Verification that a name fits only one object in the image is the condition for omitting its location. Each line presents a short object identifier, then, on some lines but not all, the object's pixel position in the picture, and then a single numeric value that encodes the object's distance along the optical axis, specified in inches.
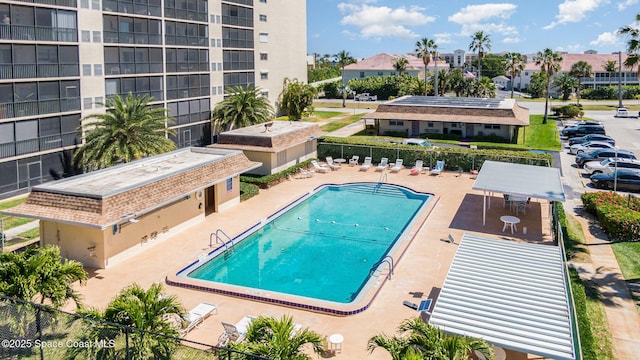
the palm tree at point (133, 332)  466.0
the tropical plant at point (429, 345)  411.8
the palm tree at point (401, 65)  3944.4
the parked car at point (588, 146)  1801.2
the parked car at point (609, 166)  1496.1
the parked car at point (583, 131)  2183.8
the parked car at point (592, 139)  1952.5
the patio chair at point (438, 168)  1549.0
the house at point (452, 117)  2064.5
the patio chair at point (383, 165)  1614.2
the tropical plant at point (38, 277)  535.5
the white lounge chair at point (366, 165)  1619.1
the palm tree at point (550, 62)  2647.6
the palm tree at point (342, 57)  4389.8
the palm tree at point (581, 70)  3622.0
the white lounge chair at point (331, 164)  1630.2
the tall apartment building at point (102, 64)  1246.9
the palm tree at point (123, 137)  1234.6
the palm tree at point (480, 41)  3422.7
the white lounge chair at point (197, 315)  661.9
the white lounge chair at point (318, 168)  1592.0
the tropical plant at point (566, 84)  3666.3
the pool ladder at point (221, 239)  975.5
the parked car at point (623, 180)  1382.9
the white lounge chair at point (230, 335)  626.8
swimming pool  859.3
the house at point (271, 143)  1445.6
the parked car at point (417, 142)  1853.8
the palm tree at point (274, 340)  428.5
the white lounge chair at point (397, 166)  1584.6
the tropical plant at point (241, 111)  1843.0
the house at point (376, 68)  4328.2
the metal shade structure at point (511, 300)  543.5
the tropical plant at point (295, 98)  2373.3
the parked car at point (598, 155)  1656.0
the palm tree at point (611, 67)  4039.9
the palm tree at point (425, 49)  3208.7
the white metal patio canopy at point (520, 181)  1019.3
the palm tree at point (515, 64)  3489.2
